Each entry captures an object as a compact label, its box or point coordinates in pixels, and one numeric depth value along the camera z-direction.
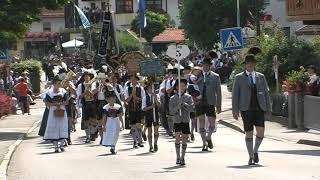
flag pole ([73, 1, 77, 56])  67.00
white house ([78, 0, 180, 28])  91.00
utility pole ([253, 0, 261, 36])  33.38
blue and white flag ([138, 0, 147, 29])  43.72
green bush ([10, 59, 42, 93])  44.25
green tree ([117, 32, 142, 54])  63.97
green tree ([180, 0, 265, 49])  56.62
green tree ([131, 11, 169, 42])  81.44
